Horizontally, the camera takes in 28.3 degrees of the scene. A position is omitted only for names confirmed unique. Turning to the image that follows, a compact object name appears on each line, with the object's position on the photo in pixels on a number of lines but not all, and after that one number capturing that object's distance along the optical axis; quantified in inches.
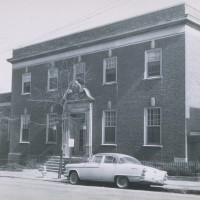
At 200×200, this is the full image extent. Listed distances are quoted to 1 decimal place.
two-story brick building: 866.1
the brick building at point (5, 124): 1413.6
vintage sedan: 655.8
